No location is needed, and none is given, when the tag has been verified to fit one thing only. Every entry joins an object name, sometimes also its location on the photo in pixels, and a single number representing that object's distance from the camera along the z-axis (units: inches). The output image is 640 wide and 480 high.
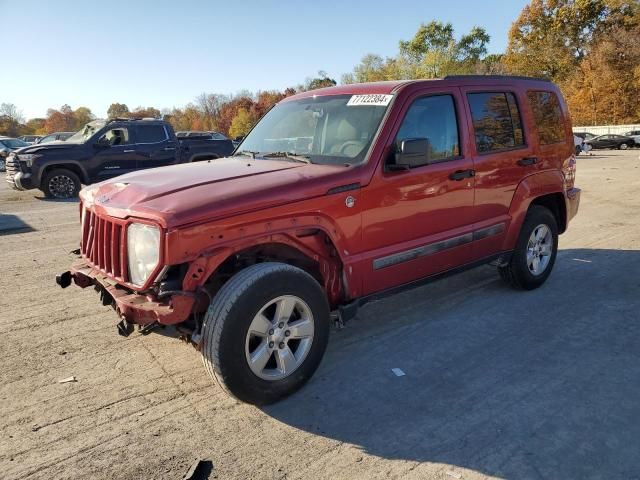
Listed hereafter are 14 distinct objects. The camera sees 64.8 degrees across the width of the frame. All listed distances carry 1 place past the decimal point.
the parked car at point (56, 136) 1081.4
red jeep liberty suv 118.7
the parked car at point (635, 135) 1365.5
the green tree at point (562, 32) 2087.8
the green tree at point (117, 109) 4026.3
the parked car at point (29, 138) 1626.5
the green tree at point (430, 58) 2006.6
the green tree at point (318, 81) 2774.1
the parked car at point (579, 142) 1110.7
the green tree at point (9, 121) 3432.6
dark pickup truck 510.3
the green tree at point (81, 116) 4252.0
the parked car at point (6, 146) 1037.8
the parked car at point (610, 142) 1374.3
